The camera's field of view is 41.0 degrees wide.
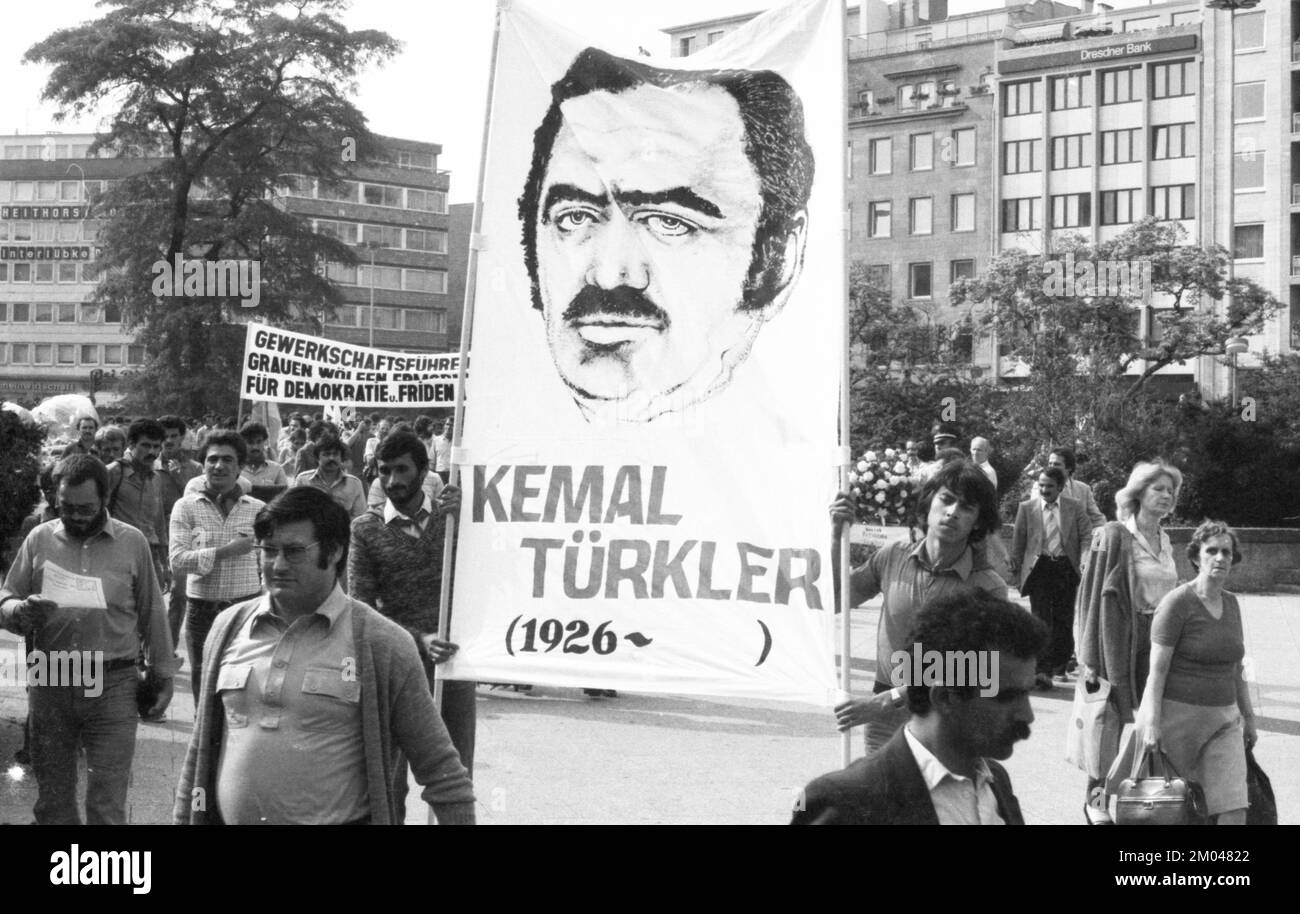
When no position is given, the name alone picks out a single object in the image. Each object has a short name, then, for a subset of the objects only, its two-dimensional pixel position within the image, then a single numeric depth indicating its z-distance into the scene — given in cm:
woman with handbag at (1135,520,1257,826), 624
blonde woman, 705
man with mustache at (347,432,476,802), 605
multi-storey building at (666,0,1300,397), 6462
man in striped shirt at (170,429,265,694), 797
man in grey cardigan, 402
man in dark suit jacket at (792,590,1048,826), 315
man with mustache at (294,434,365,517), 1014
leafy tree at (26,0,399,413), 4016
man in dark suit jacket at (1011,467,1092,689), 1170
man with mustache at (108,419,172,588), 1005
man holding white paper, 603
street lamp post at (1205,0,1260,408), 6519
